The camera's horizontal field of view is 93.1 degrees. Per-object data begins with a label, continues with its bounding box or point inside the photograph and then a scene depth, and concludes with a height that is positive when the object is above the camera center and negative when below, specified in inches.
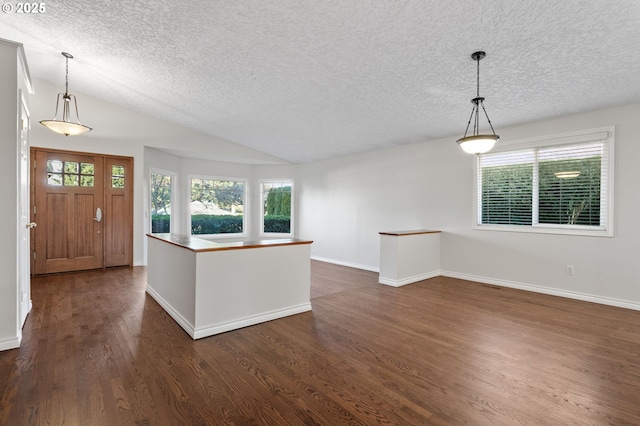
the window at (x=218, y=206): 301.4 +3.6
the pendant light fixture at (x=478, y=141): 120.6 +28.9
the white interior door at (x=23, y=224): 107.9 -6.3
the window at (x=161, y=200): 260.4 +7.9
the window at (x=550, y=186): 156.6 +15.4
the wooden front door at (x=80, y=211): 207.6 -2.0
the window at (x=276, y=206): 328.2 +4.3
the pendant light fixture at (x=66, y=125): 159.8 +44.8
